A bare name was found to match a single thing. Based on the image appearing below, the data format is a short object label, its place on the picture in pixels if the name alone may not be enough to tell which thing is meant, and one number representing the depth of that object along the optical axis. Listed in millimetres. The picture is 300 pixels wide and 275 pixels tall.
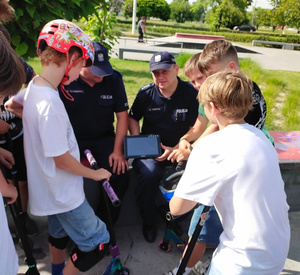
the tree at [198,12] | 49712
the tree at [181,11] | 64250
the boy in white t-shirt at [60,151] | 1630
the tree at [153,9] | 42062
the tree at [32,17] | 2859
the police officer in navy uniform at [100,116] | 2623
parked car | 42203
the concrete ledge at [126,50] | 11891
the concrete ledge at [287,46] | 22725
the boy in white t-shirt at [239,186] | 1397
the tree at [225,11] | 36844
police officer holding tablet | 2803
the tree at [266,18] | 34094
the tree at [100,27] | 6808
